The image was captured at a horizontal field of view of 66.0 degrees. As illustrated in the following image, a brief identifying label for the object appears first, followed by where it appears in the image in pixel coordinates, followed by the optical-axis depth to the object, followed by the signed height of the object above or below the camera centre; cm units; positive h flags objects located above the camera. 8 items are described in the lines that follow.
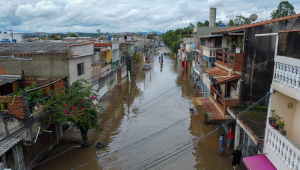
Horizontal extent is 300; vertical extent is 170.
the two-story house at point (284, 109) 579 -193
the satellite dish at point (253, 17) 1520 +184
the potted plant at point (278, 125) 641 -219
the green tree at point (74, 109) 1081 -303
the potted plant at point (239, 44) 1239 +7
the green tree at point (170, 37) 8108 +293
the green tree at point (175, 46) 6821 -17
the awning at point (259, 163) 674 -349
